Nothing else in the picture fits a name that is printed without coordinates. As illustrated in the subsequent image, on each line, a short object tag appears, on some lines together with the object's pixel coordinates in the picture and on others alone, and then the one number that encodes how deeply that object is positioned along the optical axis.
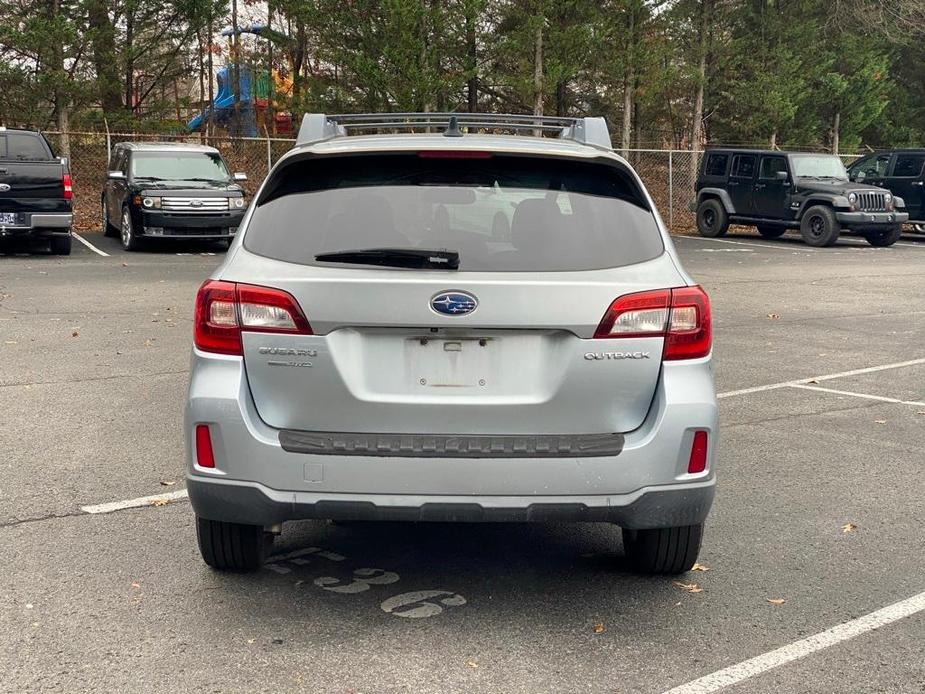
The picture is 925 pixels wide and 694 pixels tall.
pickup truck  17.41
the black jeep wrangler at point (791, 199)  24.80
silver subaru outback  3.86
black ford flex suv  19.38
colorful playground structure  38.44
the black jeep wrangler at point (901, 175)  27.27
